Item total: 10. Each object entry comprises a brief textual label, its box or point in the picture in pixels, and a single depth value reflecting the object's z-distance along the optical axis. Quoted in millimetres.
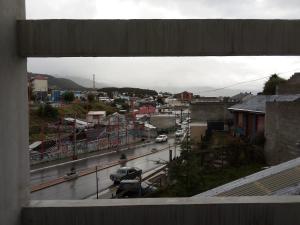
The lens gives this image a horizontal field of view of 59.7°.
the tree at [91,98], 60267
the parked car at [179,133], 39743
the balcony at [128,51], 2619
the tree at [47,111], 40058
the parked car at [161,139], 38451
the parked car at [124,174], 18754
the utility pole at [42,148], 26083
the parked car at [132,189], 14684
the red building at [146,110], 56867
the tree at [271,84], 31306
